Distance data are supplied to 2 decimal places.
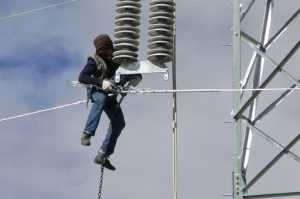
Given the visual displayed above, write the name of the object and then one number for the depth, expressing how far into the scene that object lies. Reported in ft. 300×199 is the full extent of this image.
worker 63.57
